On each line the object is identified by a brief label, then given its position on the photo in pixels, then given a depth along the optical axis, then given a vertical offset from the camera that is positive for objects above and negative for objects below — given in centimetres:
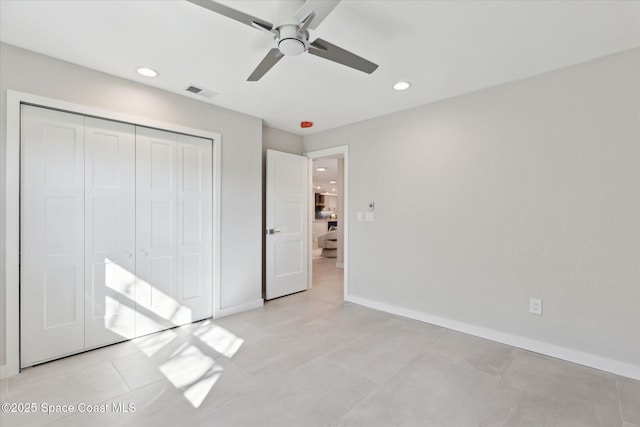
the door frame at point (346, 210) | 414 +4
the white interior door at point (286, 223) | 414 -15
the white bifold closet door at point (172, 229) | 292 -17
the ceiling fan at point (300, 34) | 142 +98
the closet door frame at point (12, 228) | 220 -12
